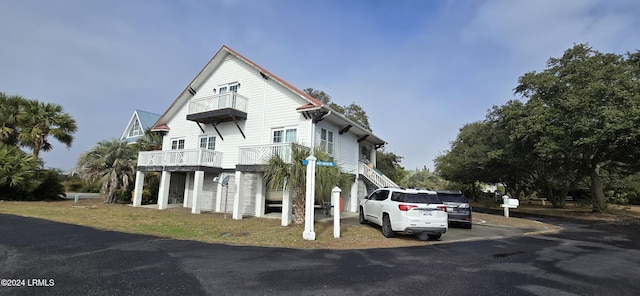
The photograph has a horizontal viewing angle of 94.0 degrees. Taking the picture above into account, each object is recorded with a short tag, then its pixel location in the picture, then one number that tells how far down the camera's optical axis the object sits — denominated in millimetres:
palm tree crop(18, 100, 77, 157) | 21047
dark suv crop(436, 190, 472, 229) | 13211
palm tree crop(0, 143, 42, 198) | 18688
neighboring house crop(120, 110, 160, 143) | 35484
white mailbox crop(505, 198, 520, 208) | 18989
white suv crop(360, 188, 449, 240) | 9898
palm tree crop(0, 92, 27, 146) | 20688
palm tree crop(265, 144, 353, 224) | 12172
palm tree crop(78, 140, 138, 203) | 20062
